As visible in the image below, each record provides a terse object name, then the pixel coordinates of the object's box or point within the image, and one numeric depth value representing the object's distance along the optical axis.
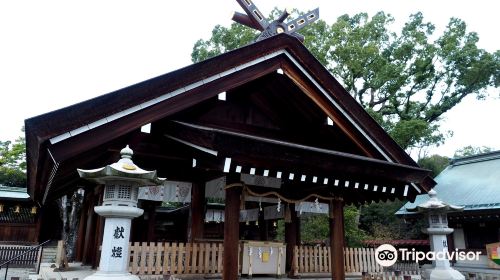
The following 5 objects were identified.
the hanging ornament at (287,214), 9.47
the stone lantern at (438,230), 9.26
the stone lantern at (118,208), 4.89
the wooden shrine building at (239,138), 6.38
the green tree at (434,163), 31.47
